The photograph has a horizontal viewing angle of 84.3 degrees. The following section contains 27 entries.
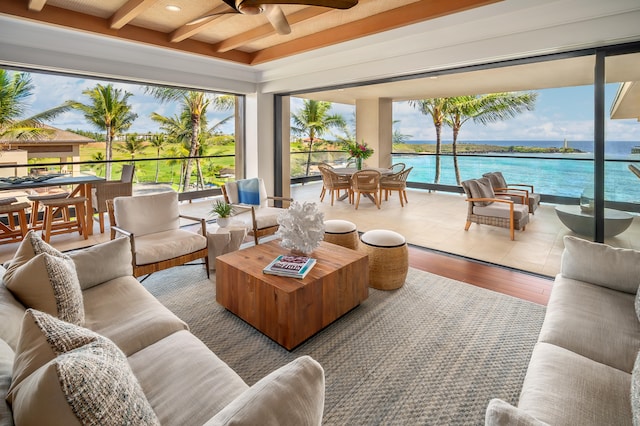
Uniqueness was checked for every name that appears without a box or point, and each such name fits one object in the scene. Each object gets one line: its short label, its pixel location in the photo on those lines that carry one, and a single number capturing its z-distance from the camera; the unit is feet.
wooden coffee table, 7.54
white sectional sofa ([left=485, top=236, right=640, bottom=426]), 3.89
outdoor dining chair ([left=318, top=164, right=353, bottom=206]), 24.00
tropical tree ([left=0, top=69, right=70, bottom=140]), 18.58
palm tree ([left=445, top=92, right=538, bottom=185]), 30.89
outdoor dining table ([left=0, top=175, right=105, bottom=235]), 14.73
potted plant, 12.36
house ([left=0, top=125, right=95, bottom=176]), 17.72
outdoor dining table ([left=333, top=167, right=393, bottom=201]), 24.19
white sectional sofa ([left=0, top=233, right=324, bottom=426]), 2.56
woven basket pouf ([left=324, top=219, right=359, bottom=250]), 11.51
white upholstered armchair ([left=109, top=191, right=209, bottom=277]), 9.95
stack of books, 8.16
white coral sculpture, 9.24
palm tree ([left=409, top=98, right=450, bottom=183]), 32.35
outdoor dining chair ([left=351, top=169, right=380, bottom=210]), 22.68
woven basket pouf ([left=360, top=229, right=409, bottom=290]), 10.30
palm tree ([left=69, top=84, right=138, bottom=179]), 23.45
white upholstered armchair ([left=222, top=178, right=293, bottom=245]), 14.57
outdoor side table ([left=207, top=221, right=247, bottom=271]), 12.02
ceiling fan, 7.53
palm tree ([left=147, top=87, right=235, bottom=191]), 26.99
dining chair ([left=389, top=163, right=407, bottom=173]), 26.15
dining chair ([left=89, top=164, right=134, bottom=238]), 16.52
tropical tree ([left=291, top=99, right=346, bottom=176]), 35.68
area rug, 6.07
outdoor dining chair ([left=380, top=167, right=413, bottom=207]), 23.52
